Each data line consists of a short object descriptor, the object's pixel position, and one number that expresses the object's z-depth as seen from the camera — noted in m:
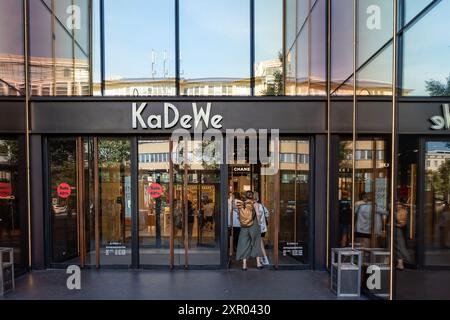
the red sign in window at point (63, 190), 7.99
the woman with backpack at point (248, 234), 7.80
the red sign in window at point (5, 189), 7.35
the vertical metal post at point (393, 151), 5.38
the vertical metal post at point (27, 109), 7.64
